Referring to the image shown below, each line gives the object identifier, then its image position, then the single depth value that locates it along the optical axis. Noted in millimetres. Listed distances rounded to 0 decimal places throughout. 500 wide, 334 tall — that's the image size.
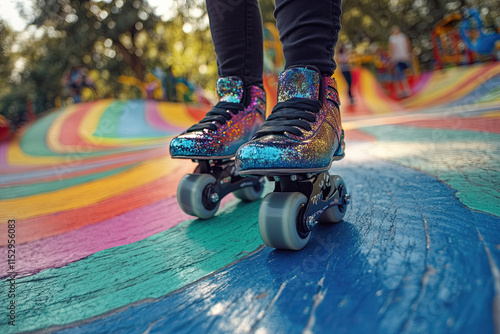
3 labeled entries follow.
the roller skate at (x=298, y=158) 760
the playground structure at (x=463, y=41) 7715
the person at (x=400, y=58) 8422
